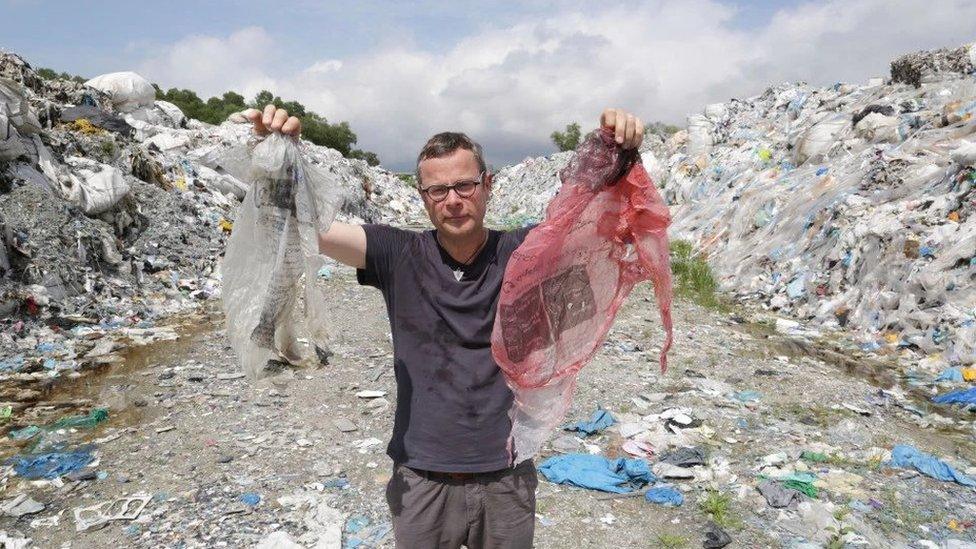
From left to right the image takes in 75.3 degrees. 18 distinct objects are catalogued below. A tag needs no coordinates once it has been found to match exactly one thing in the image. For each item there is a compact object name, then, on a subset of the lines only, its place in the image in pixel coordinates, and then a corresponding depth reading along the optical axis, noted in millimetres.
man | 1514
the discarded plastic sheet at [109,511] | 2957
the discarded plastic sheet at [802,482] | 3207
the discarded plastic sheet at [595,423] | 3945
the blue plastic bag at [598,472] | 3303
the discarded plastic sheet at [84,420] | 4062
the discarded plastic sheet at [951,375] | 4883
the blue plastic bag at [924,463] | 3373
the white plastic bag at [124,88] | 13398
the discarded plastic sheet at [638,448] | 3675
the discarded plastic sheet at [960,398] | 4407
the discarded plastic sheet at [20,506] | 3037
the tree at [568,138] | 43125
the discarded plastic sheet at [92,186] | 7645
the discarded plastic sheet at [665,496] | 3148
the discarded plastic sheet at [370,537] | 2811
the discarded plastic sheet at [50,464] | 3387
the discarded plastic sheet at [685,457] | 3523
